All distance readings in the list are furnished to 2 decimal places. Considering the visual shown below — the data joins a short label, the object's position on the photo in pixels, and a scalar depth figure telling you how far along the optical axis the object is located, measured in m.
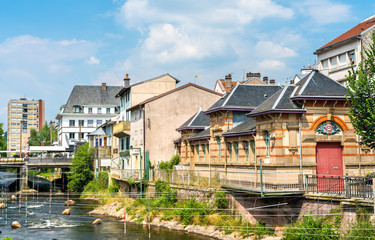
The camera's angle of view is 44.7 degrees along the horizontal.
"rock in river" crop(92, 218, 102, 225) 37.98
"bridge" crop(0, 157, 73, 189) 67.88
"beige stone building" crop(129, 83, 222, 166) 48.41
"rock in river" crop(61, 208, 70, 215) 44.22
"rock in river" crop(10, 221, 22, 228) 37.06
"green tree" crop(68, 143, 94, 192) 62.81
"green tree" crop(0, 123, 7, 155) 90.31
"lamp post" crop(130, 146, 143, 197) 41.08
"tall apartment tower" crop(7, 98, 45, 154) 196.50
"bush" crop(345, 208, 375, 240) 19.36
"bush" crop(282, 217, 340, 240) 20.89
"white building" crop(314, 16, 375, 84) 43.61
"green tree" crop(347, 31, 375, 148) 23.05
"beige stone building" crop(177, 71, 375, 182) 26.38
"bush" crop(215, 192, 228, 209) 30.11
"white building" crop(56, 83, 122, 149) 102.44
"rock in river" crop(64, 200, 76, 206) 51.49
